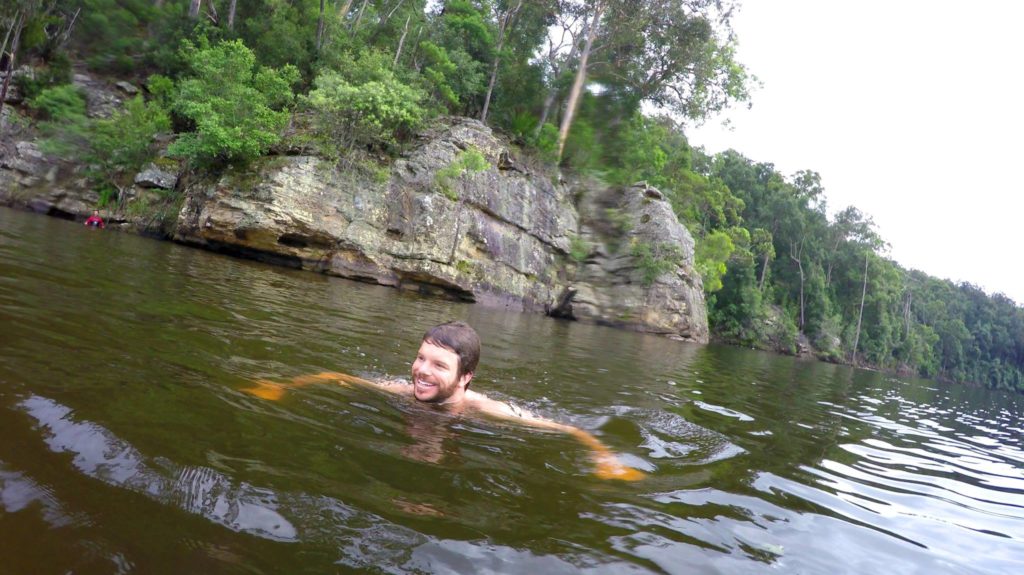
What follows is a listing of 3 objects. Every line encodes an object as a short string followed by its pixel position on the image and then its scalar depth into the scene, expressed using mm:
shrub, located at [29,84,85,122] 20953
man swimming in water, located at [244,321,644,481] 3600
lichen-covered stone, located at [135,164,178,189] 20094
